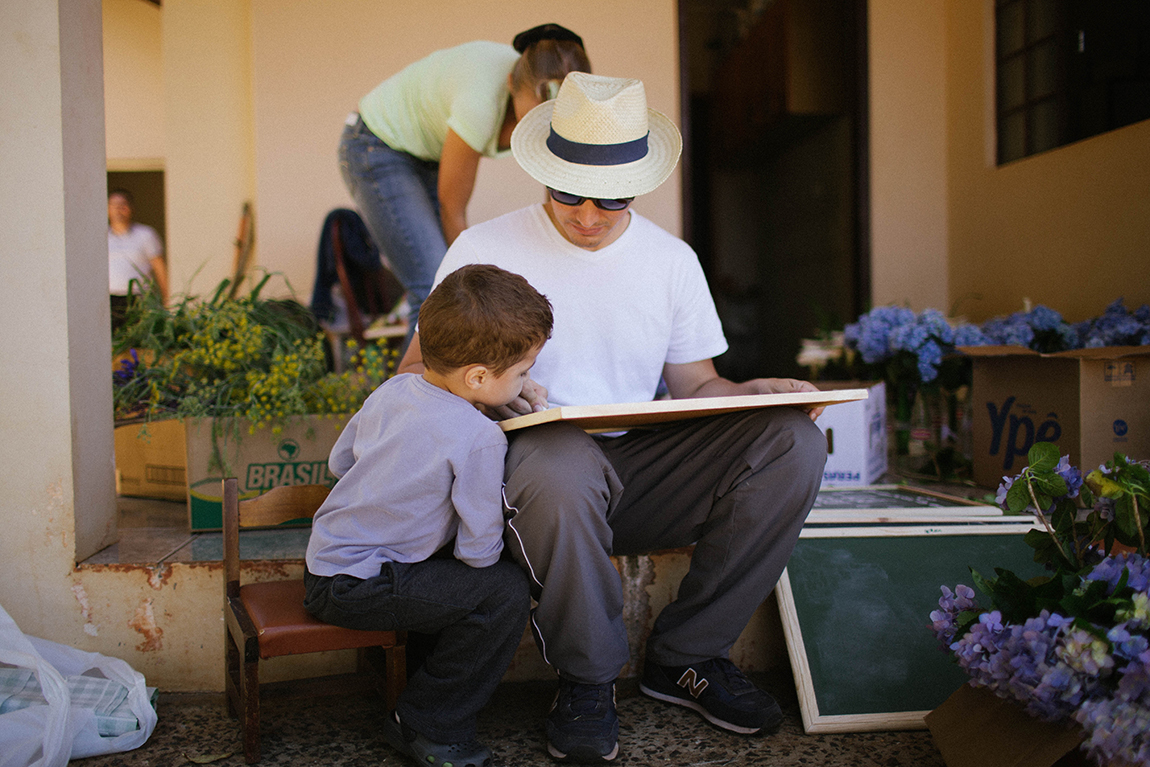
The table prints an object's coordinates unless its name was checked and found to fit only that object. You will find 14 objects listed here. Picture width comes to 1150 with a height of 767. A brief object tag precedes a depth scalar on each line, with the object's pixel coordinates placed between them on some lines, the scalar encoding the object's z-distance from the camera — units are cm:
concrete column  193
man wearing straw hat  159
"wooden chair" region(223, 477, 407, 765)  155
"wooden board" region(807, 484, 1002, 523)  214
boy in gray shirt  152
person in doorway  507
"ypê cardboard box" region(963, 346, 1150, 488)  234
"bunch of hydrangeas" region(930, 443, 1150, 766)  118
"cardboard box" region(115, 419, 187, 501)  269
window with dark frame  328
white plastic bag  153
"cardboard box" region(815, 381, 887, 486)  272
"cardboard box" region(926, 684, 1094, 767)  131
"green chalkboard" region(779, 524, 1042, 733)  176
